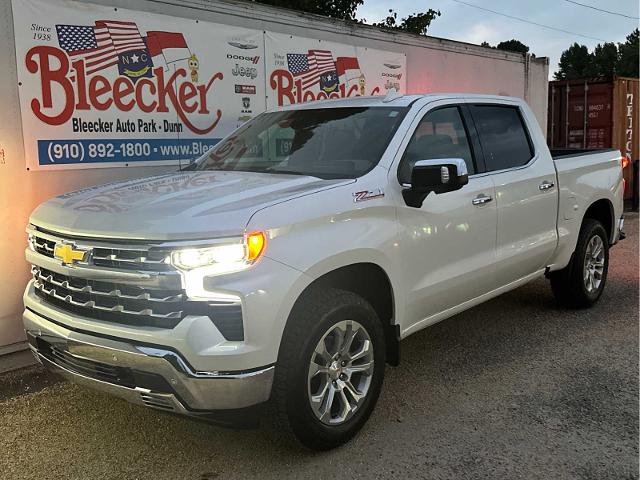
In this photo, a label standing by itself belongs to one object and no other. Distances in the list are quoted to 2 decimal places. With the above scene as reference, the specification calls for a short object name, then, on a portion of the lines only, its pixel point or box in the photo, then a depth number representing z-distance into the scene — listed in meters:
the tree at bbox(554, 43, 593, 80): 81.31
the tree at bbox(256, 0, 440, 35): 19.14
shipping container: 13.68
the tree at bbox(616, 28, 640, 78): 64.38
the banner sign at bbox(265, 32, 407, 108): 6.74
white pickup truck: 2.89
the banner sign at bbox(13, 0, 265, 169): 4.95
